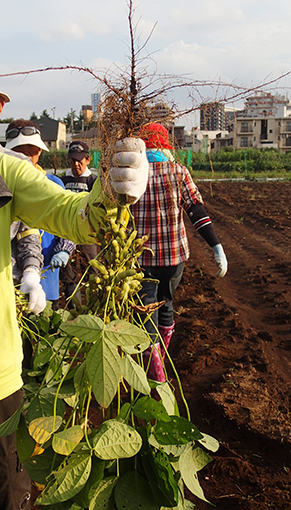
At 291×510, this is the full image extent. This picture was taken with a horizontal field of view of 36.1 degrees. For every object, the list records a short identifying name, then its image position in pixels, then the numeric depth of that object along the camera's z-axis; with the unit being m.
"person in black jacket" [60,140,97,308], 3.91
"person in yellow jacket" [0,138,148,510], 1.32
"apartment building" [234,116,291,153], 55.28
